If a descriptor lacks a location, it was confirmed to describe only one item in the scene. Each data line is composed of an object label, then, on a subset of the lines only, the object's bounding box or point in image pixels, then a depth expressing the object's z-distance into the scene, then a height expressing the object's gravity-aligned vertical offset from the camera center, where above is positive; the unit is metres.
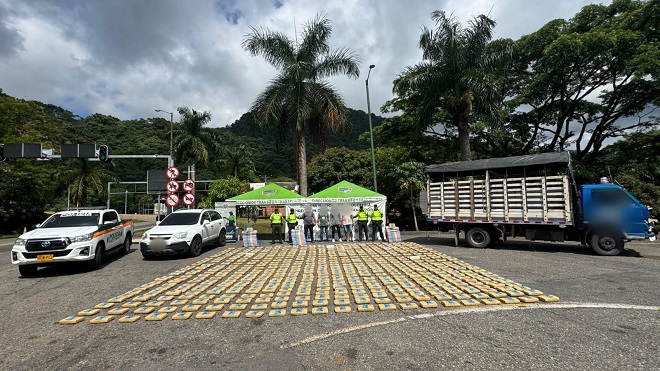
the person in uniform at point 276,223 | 14.70 -0.62
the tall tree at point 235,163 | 46.09 +6.50
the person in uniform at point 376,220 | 14.82 -0.54
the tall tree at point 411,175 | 20.48 +1.95
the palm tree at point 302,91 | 18.67 +6.65
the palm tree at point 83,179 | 33.62 +3.22
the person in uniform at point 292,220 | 14.88 -0.50
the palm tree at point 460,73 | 16.80 +6.90
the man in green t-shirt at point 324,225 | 15.51 -0.77
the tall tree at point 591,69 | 16.17 +7.21
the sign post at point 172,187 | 17.50 +1.22
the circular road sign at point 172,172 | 18.27 +2.06
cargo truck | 10.38 +0.05
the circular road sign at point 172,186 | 17.83 +1.28
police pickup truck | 8.49 -0.77
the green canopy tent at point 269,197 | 15.61 +0.55
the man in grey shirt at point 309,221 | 15.05 -0.56
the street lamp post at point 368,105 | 21.09 +6.50
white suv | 10.59 -0.79
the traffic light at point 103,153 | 18.73 +3.26
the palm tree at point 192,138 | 33.47 +7.20
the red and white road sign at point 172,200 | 17.41 +0.53
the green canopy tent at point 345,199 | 15.18 +0.39
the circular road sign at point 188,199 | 18.02 +0.59
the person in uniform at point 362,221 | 14.87 -0.58
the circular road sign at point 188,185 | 17.94 +1.33
